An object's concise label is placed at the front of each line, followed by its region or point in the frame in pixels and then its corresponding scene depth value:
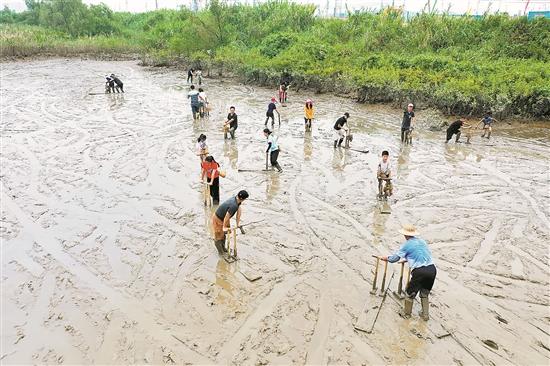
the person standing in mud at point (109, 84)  21.98
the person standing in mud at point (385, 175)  9.77
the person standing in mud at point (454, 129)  14.04
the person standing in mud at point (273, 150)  11.46
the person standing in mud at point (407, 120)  13.61
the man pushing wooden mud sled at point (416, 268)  5.91
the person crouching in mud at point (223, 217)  7.12
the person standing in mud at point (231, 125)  14.19
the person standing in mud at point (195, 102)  16.42
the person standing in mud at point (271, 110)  15.26
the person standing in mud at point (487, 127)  14.72
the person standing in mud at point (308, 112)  15.07
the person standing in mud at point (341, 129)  13.29
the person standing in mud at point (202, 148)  10.91
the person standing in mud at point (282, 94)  20.58
